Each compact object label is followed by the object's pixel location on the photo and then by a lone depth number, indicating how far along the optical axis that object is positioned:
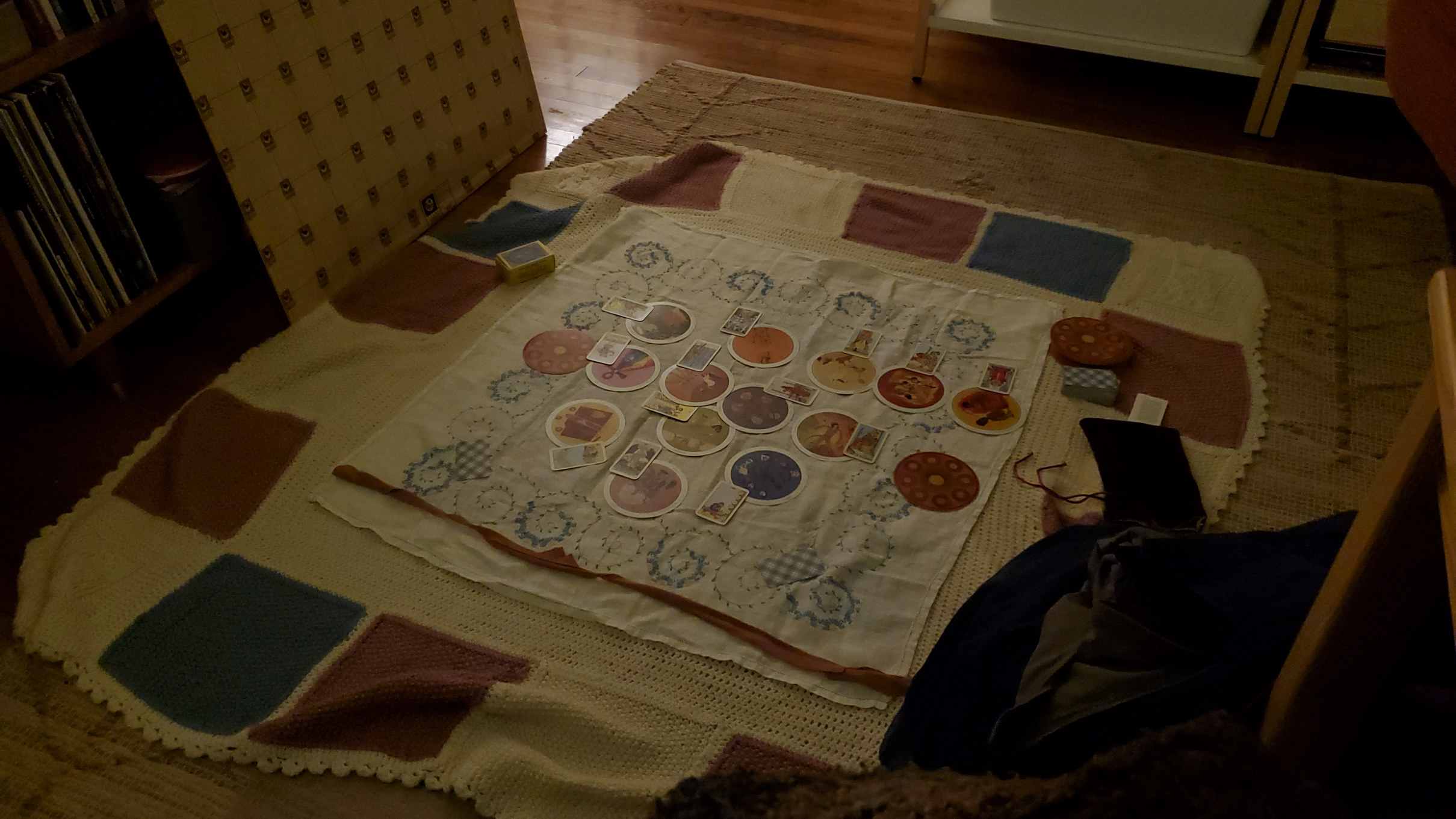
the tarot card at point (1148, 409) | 1.57
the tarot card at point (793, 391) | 1.63
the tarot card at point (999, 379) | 1.64
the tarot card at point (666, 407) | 1.61
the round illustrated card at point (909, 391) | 1.62
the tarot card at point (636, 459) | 1.52
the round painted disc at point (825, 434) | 1.54
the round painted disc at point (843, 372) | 1.65
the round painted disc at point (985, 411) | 1.58
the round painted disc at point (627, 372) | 1.67
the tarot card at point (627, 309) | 1.81
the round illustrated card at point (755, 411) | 1.59
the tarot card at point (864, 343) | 1.72
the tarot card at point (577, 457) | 1.53
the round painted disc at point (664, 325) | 1.76
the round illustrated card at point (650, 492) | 1.46
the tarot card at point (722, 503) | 1.44
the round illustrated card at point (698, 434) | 1.55
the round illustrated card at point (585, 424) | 1.58
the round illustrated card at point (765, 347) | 1.71
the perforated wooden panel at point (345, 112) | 1.65
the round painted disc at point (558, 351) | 1.71
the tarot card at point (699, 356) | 1.70
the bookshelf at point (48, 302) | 1.47
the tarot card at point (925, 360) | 1.68
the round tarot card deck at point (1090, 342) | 1.67
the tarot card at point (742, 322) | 1.77
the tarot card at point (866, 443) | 1.53
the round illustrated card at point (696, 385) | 1.64
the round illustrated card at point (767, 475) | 1.48
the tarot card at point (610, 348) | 1.72
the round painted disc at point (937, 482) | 1.46
